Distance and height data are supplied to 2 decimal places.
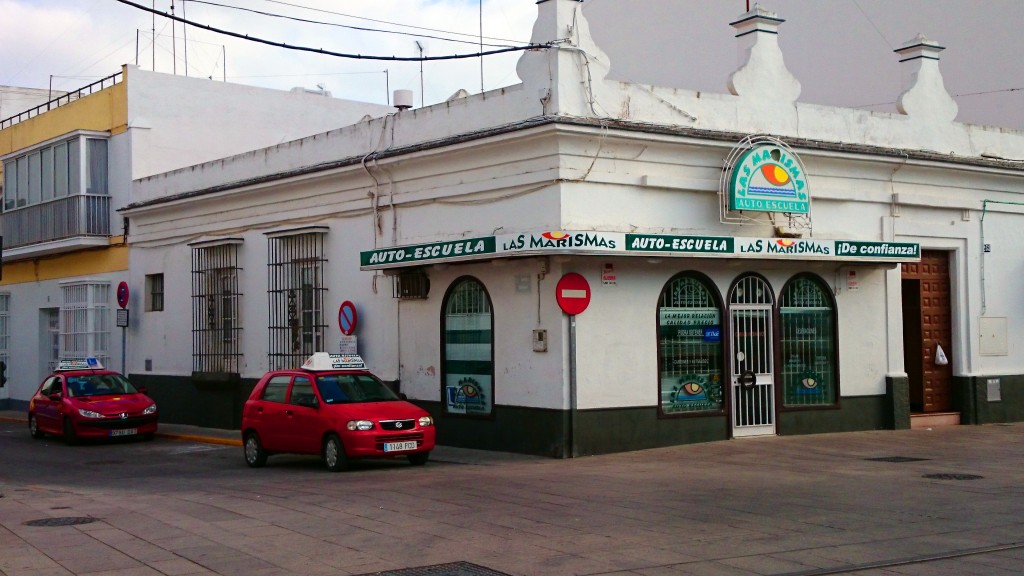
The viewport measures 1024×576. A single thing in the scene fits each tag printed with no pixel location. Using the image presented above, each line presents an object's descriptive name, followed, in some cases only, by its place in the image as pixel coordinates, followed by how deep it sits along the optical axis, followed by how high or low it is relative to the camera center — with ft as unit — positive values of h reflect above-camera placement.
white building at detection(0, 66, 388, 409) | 92.12 +14.22
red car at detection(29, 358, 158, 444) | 71.36 -4.82
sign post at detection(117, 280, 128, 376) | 86.84 +2.14
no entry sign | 54.54 +1.56
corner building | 55.62 +3.60
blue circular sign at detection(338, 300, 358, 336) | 68.13 +0.63
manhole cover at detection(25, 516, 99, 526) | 37.22 -6.33
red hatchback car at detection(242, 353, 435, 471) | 51.29 -4.25
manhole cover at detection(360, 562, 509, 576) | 28.27 -6.24
